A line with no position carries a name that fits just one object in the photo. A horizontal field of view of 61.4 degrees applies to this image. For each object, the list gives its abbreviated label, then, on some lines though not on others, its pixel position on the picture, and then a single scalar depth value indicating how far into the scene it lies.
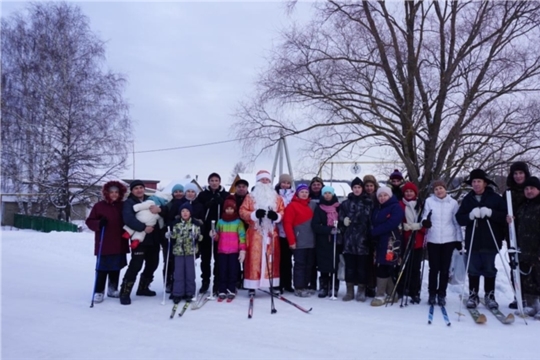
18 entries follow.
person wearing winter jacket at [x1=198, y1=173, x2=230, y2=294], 6.82
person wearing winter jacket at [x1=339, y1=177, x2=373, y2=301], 6.55
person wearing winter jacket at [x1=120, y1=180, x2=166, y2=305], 6.32
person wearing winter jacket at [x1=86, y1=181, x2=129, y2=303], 6.35
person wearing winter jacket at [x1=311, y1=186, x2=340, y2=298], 6.75
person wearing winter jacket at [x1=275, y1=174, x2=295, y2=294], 7.07
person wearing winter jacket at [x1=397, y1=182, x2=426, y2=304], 6.53
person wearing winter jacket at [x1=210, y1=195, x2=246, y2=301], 6.50
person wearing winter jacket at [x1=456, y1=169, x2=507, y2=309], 6.13
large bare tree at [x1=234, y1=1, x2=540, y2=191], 8.89
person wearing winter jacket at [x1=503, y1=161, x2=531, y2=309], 6.29
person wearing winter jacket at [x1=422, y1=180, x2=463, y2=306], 6.28
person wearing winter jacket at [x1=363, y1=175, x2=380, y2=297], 6.70
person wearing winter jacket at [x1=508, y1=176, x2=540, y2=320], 5.91
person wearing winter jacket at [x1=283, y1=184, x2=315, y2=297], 6.82
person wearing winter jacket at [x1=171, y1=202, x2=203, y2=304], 6.23
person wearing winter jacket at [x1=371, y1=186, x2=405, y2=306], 6.32
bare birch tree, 22.59
